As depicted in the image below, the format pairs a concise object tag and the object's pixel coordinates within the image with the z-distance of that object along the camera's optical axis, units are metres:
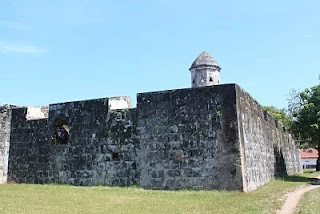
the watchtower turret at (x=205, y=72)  29.45
